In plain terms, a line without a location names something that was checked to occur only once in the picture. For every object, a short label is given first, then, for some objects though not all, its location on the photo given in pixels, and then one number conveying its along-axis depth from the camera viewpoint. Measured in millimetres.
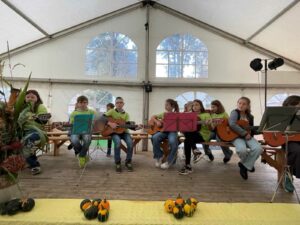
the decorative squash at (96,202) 1455
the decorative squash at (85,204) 1461
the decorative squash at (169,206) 1480
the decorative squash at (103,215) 1364
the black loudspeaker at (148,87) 6977
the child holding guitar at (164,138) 3848
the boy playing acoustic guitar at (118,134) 3701
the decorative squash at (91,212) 1378
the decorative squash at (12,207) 1376
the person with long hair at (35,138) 1740
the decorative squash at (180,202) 1469
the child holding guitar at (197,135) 3680
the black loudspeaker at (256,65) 5664
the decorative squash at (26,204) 1420
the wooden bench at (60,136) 4441
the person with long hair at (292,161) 2648
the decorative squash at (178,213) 1416
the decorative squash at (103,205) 1438
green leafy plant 1408
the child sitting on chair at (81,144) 3721
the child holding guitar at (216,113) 4129
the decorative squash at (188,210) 1438
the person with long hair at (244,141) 3158
